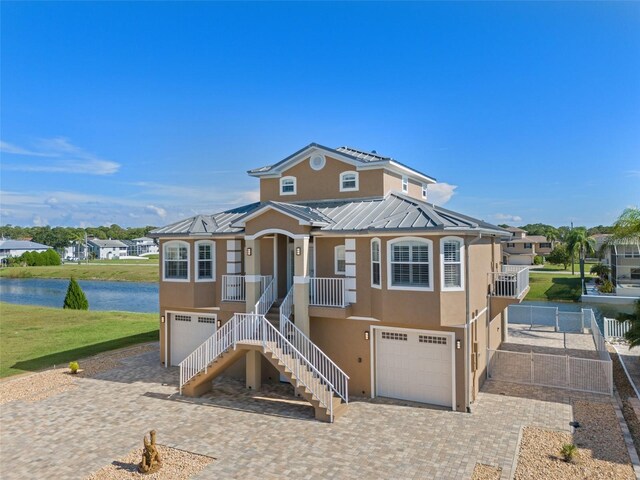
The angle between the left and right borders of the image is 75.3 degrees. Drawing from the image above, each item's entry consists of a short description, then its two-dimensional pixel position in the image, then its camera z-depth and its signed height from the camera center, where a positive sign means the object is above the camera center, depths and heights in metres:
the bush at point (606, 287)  39.78 -3.86
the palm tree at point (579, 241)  55.55 +0.90
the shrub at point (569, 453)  8.81 -4.37
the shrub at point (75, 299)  34.28 -3.87
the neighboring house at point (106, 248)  119.74 +1.15
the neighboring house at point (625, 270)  37.96 -2.15
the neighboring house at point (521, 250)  71.88 -0.31
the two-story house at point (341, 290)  11.98 -1.32
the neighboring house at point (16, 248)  106.31 +1.24
